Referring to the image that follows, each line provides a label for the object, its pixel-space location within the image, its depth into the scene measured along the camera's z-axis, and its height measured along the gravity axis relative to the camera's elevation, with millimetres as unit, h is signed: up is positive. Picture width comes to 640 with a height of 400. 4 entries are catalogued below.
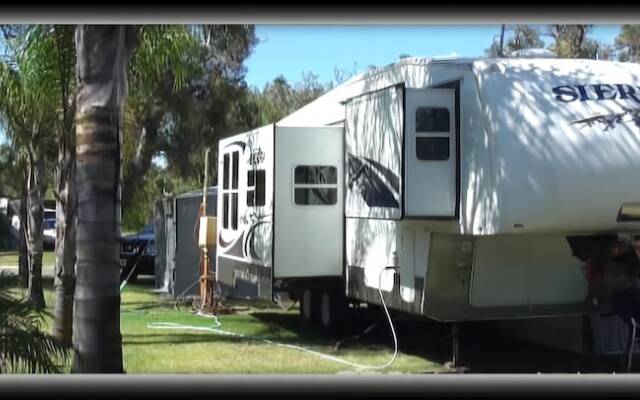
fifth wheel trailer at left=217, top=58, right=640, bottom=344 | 7664 +216
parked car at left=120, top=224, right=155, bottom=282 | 15984 -896
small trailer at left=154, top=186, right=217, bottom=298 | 14258 -616
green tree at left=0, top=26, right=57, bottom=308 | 9391 +1185
